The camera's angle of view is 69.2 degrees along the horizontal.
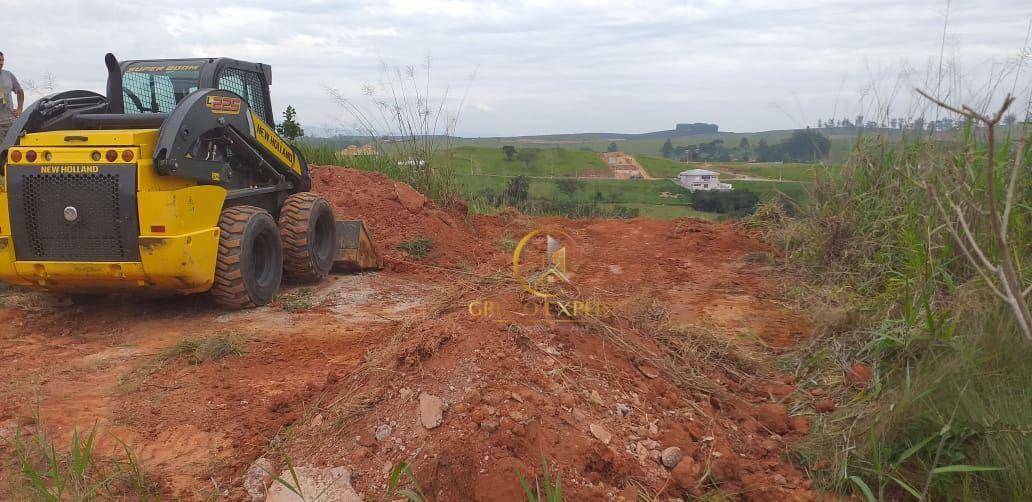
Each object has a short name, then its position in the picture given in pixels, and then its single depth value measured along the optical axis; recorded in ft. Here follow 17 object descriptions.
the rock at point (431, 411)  9.75
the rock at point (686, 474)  9.50
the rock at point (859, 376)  12.00
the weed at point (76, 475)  9.37
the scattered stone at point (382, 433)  9.81
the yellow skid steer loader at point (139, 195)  16.21
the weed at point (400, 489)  8.53
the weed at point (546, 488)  8.14
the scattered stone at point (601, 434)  9.75
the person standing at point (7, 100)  25.09
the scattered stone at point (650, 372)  11.96
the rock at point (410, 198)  30.94
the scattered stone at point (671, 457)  9.80
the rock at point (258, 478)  9.50
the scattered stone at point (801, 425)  11.09
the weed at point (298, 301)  19.42
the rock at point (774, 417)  11.25
